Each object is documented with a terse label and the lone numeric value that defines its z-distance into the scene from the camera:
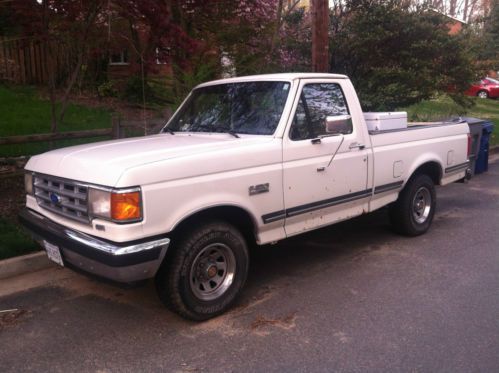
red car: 27.98
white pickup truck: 3.53
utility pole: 8.19
